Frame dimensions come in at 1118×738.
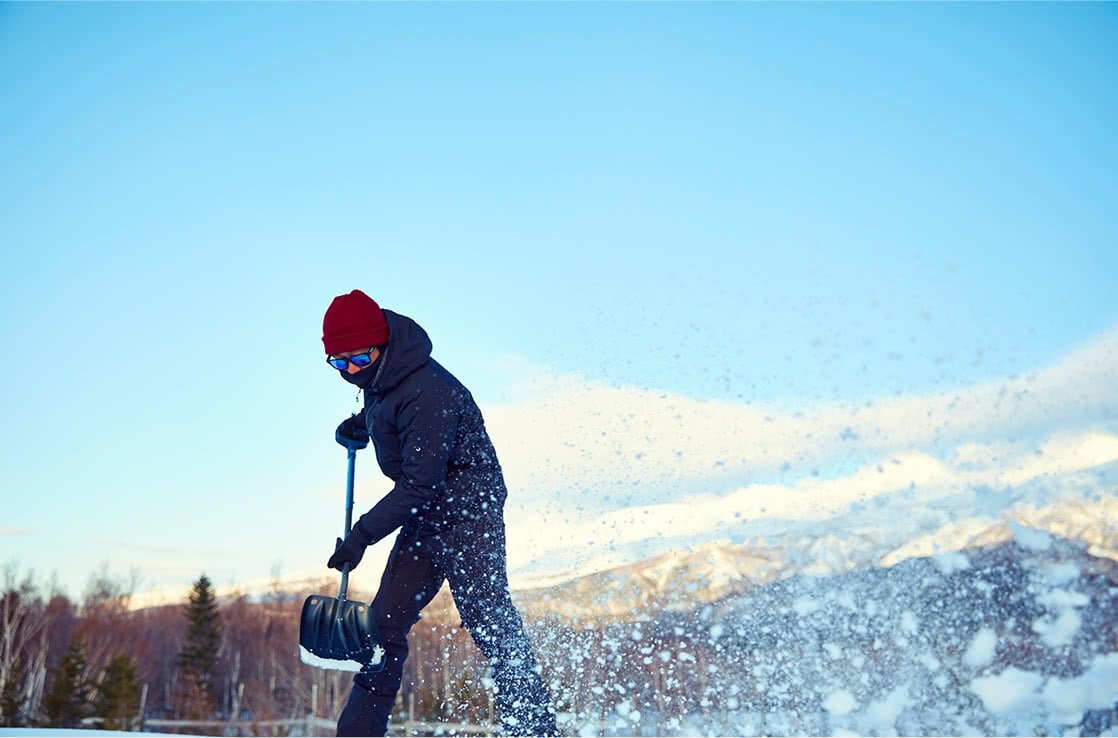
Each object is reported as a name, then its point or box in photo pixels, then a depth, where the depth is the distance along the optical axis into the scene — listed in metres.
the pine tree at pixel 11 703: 43.28
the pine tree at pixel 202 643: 56.50
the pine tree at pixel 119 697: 46.88
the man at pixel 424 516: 3.65
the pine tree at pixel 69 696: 44.81
